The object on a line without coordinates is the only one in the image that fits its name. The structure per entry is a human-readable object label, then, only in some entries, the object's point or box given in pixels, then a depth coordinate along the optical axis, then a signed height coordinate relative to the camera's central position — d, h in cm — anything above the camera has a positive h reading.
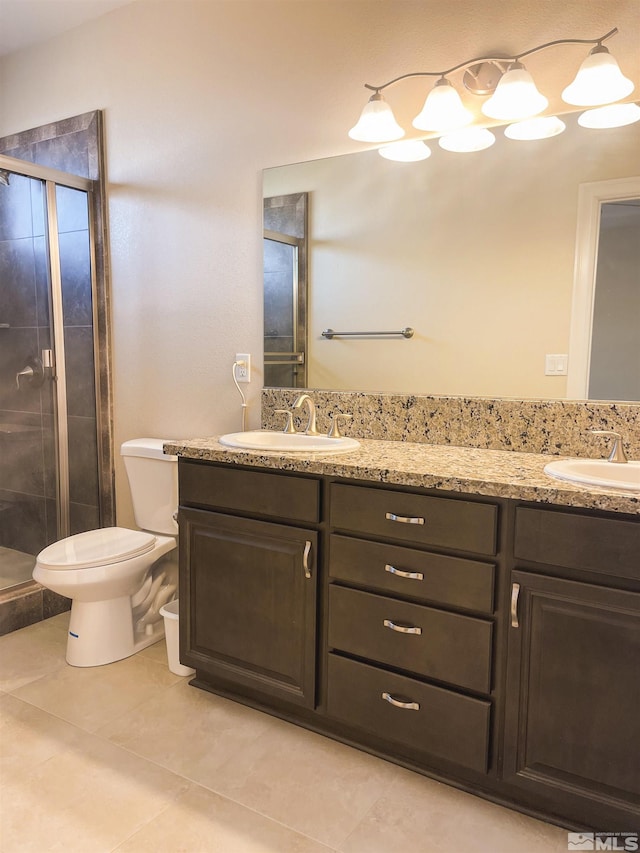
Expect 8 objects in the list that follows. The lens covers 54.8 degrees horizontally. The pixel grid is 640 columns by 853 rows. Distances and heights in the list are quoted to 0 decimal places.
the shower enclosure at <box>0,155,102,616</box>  279 -11
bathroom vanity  139 -68
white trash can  223 -106
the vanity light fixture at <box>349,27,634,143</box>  167 +74
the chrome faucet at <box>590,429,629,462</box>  170 -27
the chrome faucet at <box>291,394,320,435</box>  218 -24
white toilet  220 -81
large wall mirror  179 +27
